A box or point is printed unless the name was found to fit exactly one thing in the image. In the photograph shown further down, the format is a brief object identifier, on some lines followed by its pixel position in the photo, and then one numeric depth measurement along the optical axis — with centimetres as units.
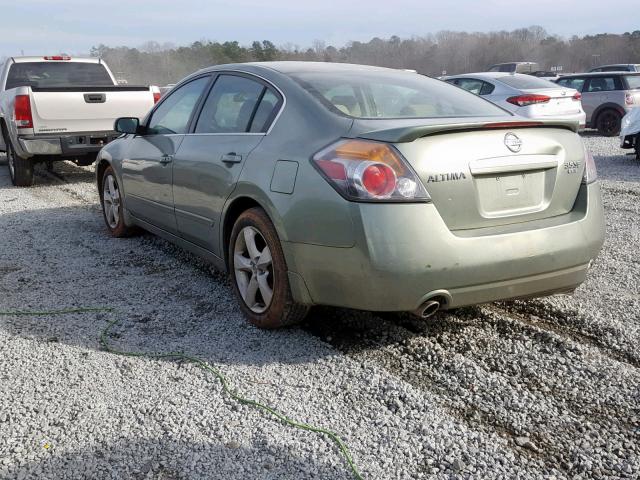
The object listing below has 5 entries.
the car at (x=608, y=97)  1612
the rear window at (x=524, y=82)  1320
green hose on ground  260
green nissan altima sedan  303
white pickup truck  889
